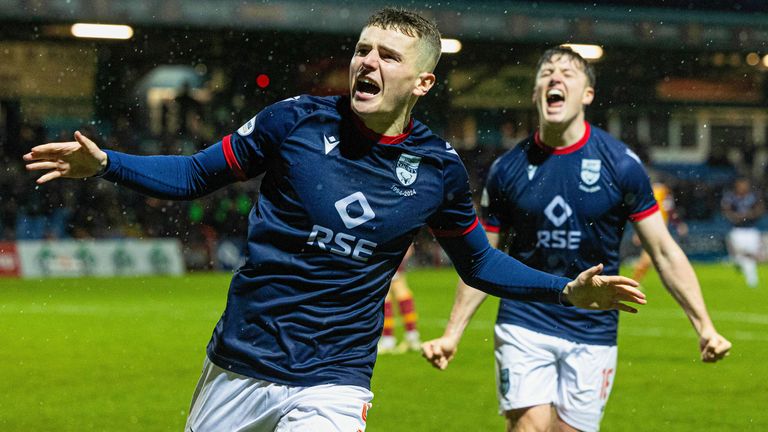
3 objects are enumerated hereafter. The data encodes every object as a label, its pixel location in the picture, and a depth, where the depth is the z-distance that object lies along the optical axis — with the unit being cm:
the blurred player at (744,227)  2127
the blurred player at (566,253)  516
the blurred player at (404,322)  1130
